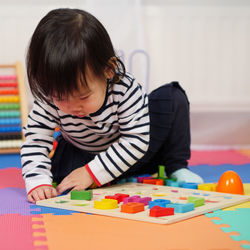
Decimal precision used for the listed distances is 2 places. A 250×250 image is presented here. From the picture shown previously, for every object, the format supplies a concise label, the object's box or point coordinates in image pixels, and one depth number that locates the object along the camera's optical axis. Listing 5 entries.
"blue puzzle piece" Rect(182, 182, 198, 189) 1.21
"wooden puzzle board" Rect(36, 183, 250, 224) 0.99
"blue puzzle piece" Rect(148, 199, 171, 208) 1.02
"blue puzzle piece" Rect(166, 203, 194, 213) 1.00
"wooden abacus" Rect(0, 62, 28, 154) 1.95
